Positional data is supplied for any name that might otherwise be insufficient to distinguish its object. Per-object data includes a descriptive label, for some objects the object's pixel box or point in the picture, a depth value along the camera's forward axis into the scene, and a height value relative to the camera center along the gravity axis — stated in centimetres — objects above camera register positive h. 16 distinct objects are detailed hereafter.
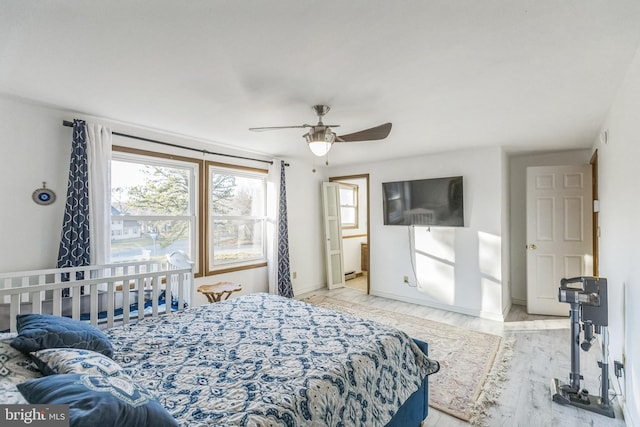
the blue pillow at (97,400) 81 -54
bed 113 -77
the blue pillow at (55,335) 129 -55
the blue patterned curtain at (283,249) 455 -55
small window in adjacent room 683 +19
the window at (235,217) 401 -4
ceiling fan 249 +67
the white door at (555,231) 391 -30
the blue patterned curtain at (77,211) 271 +5
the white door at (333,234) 547 -41
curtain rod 279 +84
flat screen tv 420 +14
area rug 221 -143
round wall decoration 267 +19
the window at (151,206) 322 +11
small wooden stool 343 -89
